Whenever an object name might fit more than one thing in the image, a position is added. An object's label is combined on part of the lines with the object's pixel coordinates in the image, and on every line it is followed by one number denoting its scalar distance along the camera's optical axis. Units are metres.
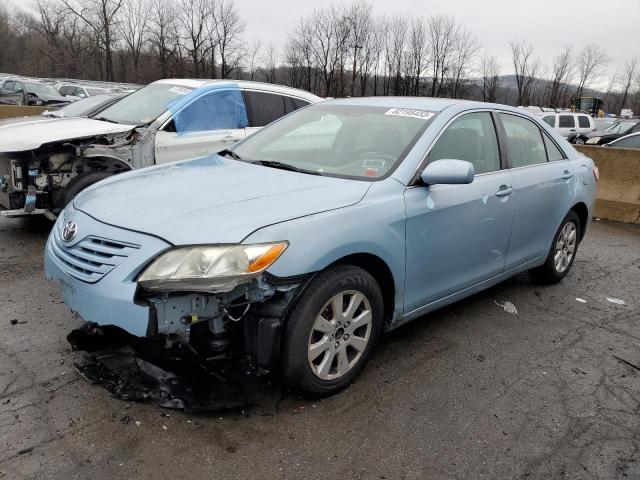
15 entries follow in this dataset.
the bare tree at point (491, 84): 59.43
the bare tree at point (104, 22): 56.09
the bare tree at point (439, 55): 58.56
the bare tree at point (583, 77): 66.56
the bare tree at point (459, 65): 59.03
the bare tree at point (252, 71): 57.69
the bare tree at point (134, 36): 60.44
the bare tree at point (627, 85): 75.31
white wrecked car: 5.60
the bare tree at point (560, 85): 64.12
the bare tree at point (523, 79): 64.44
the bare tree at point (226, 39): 57.06
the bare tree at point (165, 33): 57.94
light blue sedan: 2.54
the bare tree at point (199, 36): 56.78
